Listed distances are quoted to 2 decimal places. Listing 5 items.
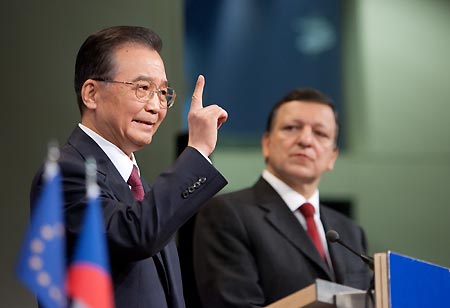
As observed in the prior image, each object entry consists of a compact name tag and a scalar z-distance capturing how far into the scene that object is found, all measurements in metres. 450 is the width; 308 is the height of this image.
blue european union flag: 3.02
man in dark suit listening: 6.35
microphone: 5.11
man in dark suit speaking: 3.97
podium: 4.49
